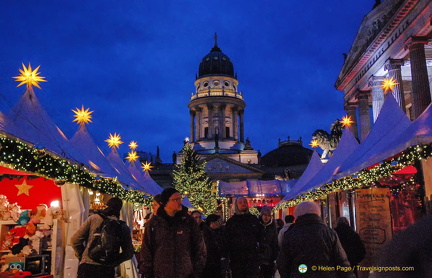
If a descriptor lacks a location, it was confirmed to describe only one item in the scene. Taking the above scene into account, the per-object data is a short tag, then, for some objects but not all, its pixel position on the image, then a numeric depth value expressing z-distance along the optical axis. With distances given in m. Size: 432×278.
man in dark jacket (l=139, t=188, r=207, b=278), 4.77
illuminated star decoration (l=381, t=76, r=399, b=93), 11.95
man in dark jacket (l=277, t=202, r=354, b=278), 4.17
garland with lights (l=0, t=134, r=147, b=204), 6.82
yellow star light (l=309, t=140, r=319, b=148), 20.91
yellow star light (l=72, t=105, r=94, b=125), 13.09
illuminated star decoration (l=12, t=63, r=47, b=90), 9.51
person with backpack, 5.53
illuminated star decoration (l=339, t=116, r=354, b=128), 15.27
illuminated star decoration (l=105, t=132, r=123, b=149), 16.84
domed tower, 79.44
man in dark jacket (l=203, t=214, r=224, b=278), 7.41
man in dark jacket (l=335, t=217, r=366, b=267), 7.25
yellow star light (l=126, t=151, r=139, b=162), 19.52
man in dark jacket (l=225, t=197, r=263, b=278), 6.31
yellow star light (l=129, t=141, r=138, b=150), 19.58
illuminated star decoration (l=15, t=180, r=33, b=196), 10.79
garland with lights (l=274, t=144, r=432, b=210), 7.55
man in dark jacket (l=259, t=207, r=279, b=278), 6.90
